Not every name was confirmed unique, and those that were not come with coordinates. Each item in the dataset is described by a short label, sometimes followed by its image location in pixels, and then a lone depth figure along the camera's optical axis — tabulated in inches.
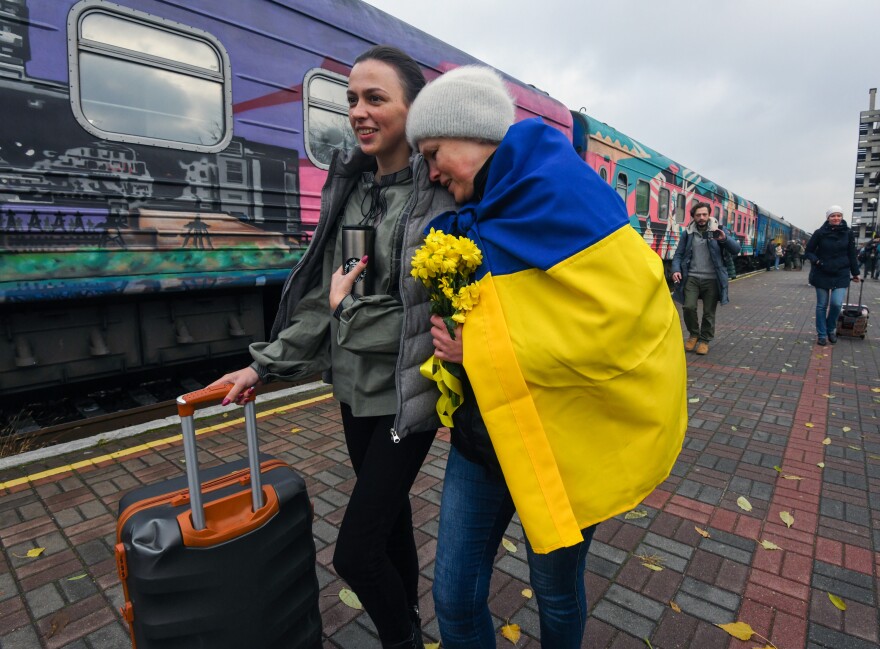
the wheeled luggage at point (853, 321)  326.6
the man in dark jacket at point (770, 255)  1190.9
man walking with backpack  273.7
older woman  43.8
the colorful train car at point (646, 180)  350.1
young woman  57.3
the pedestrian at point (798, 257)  1246.9
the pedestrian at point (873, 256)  924.1
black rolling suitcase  49.4
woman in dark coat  296.0
